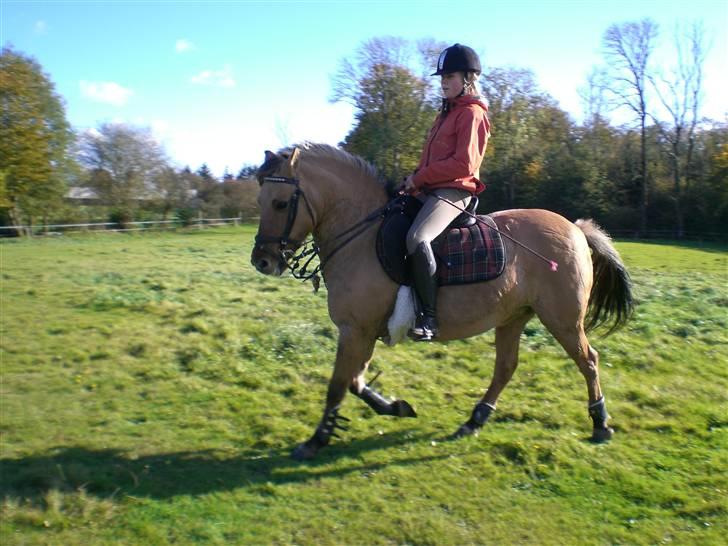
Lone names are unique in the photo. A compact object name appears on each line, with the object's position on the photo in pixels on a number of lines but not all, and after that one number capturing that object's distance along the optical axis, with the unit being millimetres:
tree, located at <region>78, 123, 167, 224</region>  47000
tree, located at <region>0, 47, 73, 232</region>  35938
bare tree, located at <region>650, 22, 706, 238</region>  44281
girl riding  5113
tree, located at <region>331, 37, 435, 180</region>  39906
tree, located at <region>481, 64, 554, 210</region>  47438
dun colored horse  5250
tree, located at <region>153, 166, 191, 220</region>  48688
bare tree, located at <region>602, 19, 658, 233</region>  45281
